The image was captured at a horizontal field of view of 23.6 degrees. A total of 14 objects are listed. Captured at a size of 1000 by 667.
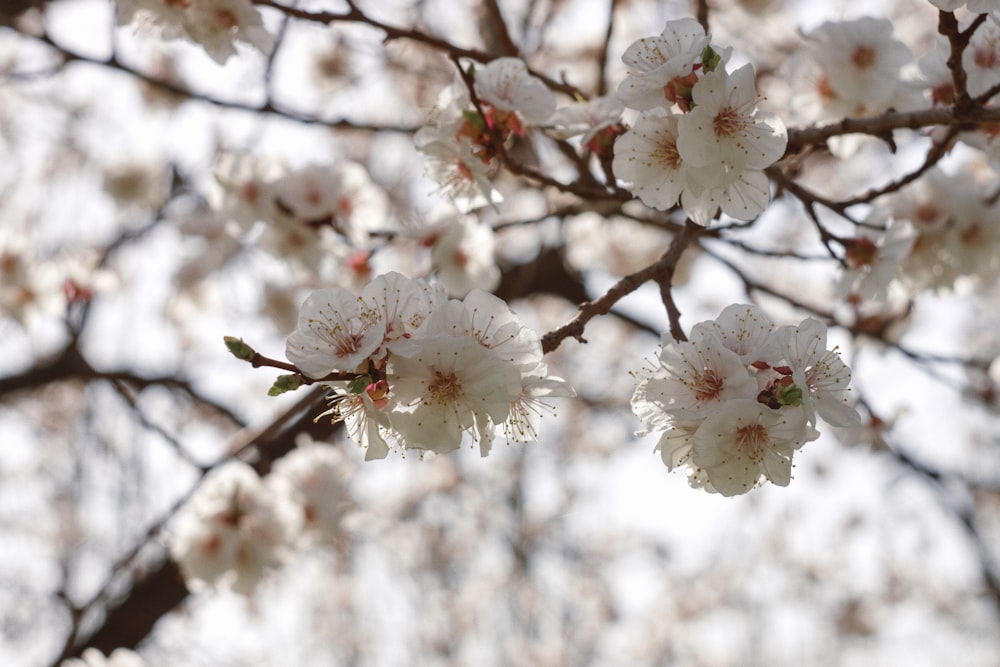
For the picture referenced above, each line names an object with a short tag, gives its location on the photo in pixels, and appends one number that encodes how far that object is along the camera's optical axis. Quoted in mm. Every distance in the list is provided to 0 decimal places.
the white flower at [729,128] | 529
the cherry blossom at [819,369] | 520
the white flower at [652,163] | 544
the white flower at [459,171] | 596
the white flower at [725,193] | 545
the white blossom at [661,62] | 529
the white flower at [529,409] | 525
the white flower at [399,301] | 520
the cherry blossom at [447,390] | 507
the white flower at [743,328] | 523
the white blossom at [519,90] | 592
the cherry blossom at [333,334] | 508
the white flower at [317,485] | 838
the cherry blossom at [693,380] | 513
